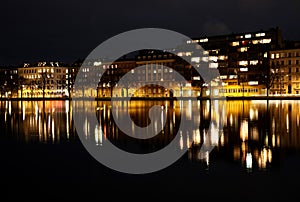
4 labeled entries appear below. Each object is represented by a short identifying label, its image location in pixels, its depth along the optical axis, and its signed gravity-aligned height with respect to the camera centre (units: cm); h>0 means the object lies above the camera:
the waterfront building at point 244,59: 13088 +1203
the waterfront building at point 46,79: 18138 +862
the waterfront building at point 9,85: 18000 +599
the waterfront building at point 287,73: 12469 +655
